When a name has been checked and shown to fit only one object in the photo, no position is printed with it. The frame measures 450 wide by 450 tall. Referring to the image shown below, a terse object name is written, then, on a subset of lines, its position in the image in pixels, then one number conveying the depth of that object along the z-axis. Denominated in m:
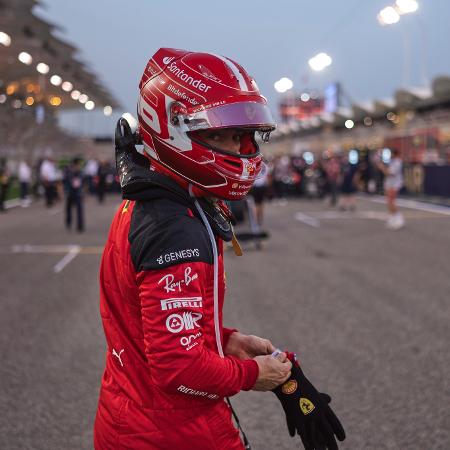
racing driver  1.59
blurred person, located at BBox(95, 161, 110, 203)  27.55
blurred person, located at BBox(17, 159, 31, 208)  26.09
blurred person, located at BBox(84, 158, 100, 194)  30.67
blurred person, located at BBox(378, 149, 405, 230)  15.02
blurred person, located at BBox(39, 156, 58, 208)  24.73
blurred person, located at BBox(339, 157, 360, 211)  20.39
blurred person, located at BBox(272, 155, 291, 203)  27.76
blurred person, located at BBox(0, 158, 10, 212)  22.03
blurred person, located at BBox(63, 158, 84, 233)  15.26
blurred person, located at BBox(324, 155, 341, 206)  24.05
